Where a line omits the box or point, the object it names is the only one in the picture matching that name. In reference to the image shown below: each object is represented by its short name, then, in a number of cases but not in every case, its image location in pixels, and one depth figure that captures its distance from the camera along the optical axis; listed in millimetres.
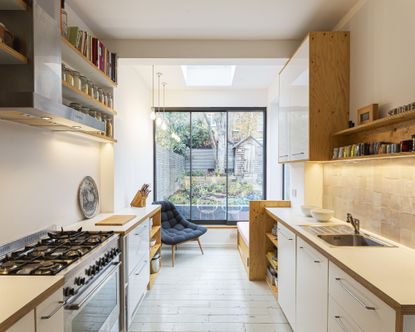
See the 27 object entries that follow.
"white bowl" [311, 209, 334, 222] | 2484
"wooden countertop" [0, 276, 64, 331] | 952
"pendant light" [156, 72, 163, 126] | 4105
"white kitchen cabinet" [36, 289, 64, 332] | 1124
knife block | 3537
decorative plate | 2641
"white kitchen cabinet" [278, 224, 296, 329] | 2252
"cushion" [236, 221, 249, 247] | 3781
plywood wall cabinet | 2441
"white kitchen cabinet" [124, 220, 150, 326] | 2320
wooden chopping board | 2398
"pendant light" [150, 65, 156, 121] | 3754
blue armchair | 4168
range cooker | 1394
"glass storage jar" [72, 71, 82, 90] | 2129
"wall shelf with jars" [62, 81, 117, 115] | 2049
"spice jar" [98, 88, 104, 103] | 2562
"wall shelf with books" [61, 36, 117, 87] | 2012
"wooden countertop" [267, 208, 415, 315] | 1022
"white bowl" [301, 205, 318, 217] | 2725
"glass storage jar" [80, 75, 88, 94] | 2255
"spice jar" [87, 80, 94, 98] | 2367
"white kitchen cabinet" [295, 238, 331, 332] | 1654
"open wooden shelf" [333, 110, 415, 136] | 1543
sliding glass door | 5090
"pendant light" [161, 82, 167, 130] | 4960
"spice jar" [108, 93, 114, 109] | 2807
